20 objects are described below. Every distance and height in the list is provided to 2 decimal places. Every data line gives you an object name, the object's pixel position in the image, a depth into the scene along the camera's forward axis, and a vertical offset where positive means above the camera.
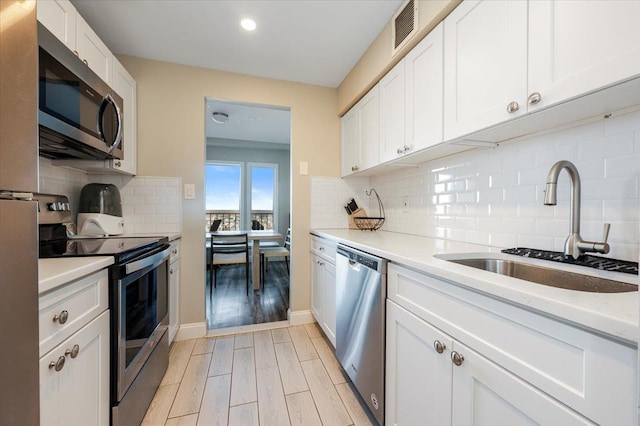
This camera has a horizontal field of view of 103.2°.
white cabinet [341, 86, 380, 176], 2.05 +0.69
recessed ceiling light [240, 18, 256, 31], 1.75 +1.32
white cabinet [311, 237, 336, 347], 1.92 -0.63
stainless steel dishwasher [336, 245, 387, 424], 1.23 -0.62
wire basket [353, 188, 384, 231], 2.45 -0.11
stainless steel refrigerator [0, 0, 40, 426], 0.47 -0.01
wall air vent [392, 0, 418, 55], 1.46 +1.14
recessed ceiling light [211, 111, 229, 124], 3.75 +1.43
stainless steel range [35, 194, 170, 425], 1.10 -0.47
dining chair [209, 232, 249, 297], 3.38 -0.51
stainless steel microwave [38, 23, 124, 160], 1.09 +0.53
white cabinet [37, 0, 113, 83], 1.22 +0.98
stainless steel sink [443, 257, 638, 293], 0.76 -0.24
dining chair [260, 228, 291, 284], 3.72 -0.61
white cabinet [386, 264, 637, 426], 0.49 -0.40
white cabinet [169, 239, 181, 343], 2.00 -0.65
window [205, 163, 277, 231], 5.71 +0.39
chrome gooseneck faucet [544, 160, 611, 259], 0.88 -0.03
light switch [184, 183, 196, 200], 2.28 +0.18
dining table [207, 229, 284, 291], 3.51 -0.60
